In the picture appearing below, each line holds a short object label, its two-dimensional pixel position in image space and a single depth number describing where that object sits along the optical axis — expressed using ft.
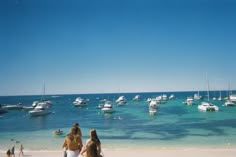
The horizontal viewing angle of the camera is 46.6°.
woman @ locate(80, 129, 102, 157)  25.49
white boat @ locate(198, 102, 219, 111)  246.68
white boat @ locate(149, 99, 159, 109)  274.93
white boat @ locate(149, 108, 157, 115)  240.61
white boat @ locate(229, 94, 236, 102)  366.94
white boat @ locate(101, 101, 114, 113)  256.52
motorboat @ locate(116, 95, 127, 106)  381.60
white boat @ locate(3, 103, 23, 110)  357.61
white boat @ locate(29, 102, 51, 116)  243.27
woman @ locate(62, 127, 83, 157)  30.37
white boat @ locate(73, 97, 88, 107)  372.44
